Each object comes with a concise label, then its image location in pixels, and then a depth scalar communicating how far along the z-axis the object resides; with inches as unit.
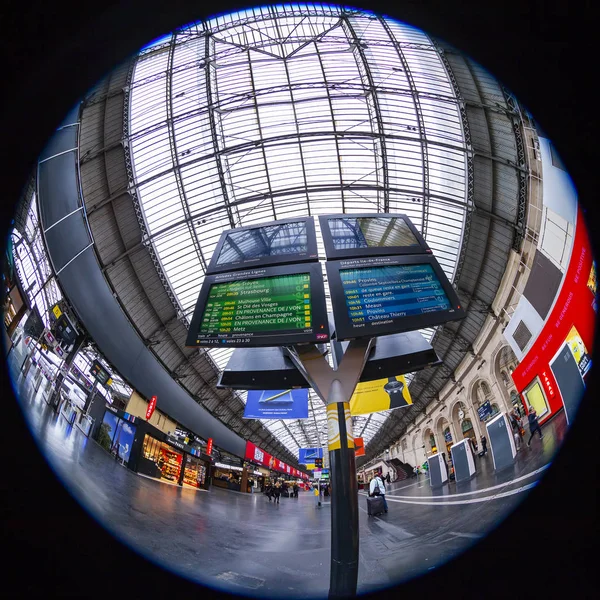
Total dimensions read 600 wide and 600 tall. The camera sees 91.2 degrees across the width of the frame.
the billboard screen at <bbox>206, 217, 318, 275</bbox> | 183.3
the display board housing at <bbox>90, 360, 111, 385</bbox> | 449.7
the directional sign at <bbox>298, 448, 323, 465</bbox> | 1161.4
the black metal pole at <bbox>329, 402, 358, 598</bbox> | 92.8
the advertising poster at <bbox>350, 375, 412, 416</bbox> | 378.3
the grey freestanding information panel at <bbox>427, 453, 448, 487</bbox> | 694.5
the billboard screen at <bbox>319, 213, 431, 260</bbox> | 180.9
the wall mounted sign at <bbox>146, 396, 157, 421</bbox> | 642.2
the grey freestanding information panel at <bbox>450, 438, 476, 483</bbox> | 529.3
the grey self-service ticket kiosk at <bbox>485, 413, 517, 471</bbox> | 236.8
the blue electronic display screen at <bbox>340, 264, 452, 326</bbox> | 153.8
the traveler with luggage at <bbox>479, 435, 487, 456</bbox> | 611.5
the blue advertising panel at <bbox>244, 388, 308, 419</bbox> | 402.3
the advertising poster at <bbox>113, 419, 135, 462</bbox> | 435.1
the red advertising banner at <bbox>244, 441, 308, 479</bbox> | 1409.9
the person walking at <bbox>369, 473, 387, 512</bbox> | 284.2
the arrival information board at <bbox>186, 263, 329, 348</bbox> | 148.9
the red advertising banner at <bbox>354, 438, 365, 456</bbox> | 579.7
